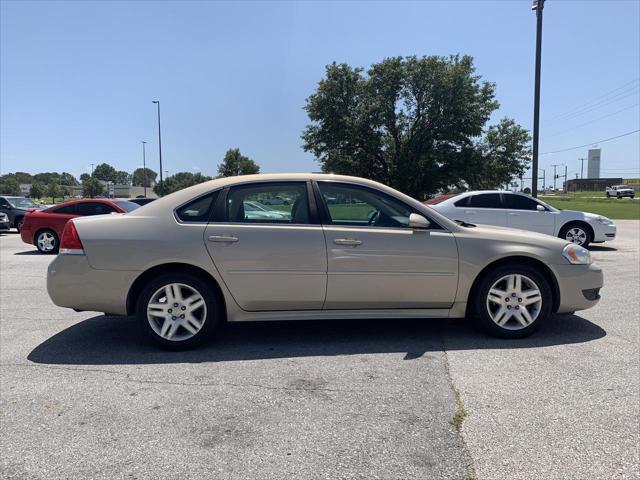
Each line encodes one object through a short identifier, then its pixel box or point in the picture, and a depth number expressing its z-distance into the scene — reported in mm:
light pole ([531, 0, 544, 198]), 14070
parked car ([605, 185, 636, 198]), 72812
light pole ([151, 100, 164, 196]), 43312
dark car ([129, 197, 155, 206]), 16128
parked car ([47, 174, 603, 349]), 4246
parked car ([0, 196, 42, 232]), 19219
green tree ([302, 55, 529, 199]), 34094
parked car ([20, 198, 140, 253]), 11922
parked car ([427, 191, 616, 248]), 11109
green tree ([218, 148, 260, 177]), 61875
